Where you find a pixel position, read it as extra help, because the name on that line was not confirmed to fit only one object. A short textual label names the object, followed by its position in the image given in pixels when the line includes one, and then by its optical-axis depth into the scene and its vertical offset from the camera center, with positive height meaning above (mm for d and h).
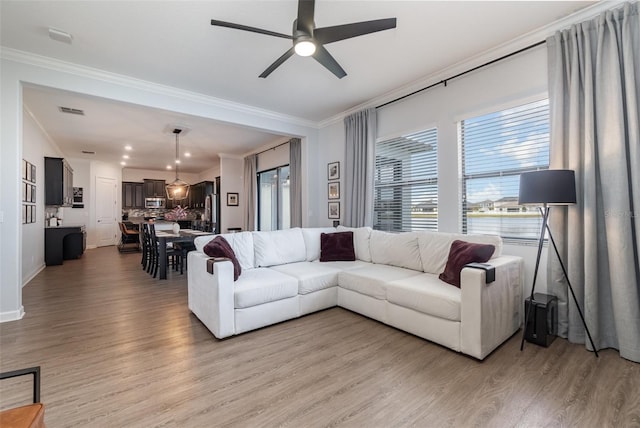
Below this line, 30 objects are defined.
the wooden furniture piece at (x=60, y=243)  6305 -590
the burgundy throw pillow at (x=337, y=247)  4066 -453
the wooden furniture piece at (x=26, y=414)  945 -677
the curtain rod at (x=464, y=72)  2923 +1711
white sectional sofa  2377 -719
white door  9508 +230
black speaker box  2488 -947
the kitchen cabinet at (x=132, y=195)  10461 +843
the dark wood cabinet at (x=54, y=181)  6258 +830
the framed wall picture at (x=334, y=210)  5363 +109
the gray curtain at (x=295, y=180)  6070 +783
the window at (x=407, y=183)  3949 +478
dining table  5008 -526
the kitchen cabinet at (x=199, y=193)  10203 +906
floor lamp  2346 +209
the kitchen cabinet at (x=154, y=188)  10875 +1113
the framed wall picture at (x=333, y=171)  5387 +863
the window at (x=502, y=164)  2961 +557
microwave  10914 +575
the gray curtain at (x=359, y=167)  4570 +811
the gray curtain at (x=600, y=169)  2295 +373
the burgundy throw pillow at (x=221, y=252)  2973 -368
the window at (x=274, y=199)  7070 +446
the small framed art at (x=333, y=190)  5371 +496
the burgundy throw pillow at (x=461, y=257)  2600 -396
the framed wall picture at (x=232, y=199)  8570 +516
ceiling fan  2092 +1428
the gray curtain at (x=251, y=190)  8031 +743
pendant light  6598 +651
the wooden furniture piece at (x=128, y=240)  8742 -729
